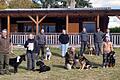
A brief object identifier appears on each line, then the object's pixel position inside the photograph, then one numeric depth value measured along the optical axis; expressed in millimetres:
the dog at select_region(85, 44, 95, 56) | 13541
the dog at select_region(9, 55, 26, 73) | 9765
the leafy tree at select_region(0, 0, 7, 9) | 29065
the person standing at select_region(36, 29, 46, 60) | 12627
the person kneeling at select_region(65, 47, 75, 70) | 10351
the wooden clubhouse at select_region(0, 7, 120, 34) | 16703
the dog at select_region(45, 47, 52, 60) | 12415
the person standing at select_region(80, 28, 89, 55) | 13204
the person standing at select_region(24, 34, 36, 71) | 9950
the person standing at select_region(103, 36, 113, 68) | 10419
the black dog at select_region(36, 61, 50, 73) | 9748
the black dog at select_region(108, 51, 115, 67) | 10530
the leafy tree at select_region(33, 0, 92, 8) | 39944
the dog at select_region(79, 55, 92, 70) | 10249
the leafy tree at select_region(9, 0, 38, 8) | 34316
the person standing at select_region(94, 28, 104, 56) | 13057
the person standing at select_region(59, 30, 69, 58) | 12423
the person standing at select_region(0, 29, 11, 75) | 9290
